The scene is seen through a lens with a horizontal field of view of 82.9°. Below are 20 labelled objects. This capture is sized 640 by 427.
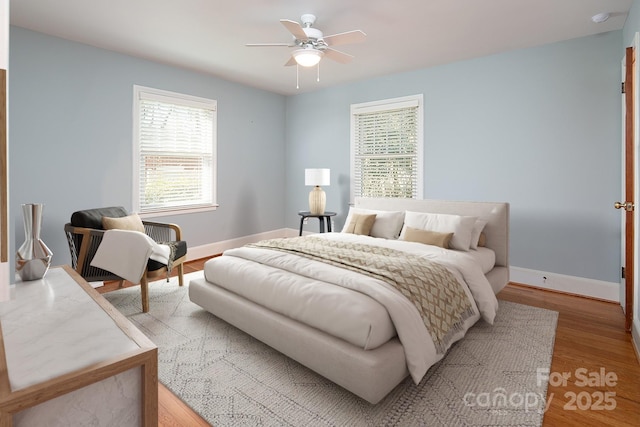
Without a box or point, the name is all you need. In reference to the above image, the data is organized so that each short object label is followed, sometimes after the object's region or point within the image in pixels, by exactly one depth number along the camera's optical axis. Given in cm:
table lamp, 503
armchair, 305
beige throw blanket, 211
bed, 186
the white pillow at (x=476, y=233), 334
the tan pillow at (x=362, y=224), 382
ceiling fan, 293
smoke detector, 301
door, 260
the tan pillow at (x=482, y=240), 350
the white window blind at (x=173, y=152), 435
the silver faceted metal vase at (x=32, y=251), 197
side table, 507
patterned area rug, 177
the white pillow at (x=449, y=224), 326
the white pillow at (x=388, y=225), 378
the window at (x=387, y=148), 475
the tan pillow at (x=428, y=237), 325
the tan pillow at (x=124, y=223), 335
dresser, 108
